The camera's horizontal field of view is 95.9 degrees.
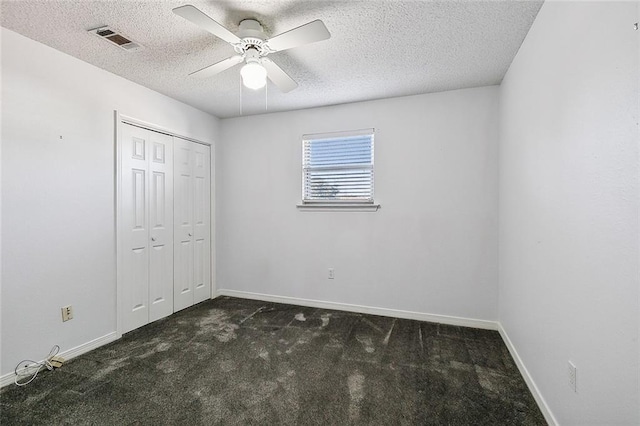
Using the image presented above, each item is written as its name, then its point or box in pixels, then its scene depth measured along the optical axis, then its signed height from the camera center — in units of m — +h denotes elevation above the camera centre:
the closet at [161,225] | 2.86 -0.24
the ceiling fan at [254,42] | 1.56 +1.00
